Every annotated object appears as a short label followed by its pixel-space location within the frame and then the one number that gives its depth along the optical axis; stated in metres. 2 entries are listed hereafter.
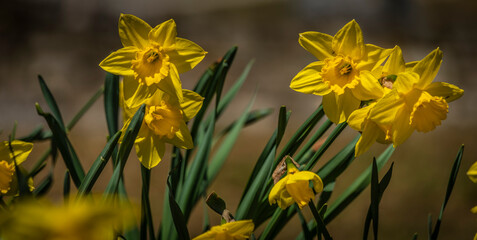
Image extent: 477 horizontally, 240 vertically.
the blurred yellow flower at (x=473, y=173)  1.17
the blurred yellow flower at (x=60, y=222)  1.01
